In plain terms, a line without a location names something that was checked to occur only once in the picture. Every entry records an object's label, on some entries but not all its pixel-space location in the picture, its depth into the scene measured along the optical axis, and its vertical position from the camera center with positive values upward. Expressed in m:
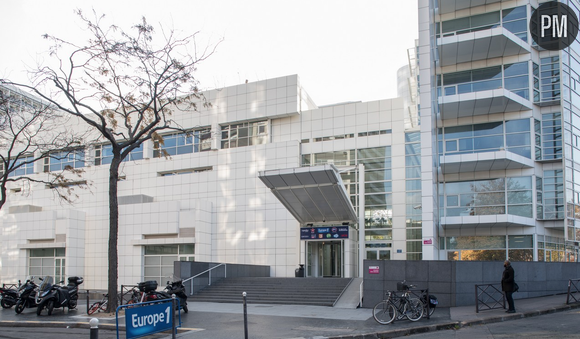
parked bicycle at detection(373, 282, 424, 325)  13.62 -3.06
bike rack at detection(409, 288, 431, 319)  14.17 -2.83
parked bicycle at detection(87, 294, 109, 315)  16.97 -3.72
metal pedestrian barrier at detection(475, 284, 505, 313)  16.14 -3.42
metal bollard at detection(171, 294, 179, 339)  10.20 -2.51
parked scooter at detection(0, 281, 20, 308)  19.94 -3.92
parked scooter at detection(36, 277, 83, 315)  17.02 -3.39
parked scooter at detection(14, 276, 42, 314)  17.88 -3.61
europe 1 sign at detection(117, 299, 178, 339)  9.49 -2.40
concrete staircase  20.80 -4.14
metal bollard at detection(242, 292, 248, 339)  10.79 -2.83
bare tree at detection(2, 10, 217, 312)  17.48 +4.45
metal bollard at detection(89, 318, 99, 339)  7.21 -1.89
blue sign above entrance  28.41 -1.91
